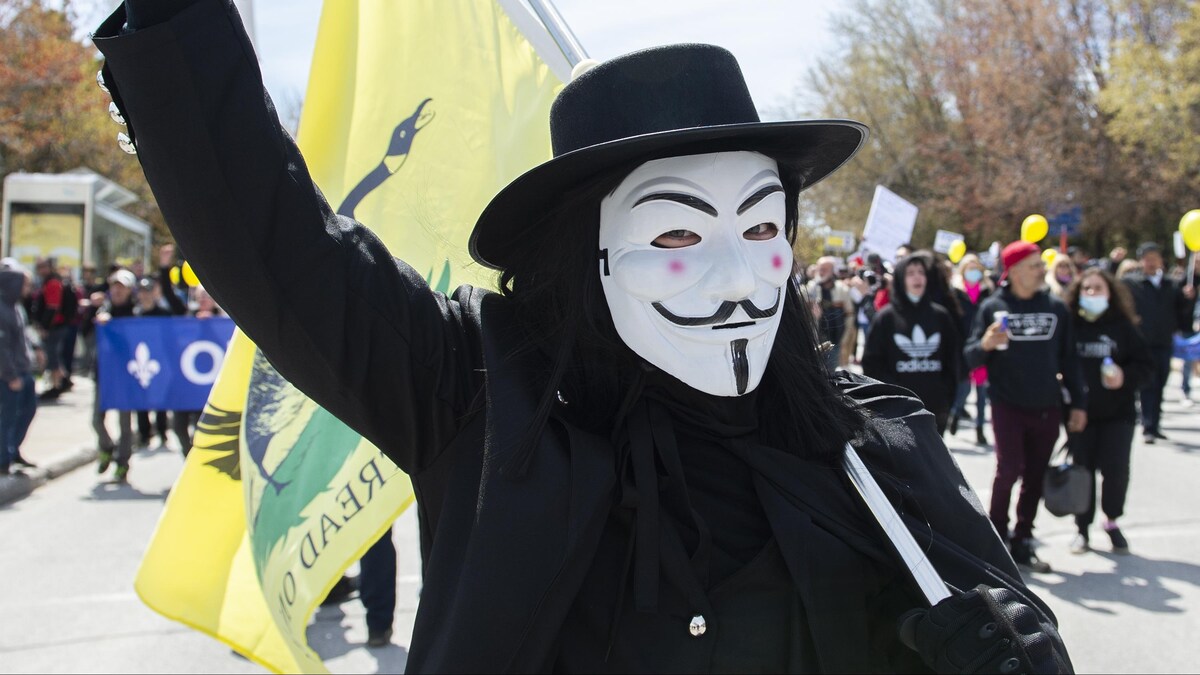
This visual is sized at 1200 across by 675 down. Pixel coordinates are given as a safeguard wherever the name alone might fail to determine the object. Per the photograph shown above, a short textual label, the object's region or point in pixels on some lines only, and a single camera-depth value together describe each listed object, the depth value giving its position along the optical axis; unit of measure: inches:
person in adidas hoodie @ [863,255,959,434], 248.8
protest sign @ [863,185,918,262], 425.7
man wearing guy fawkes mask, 56.4
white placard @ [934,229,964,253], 644.9
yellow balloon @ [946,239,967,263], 536.5
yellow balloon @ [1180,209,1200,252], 324.5
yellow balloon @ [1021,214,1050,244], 321.5
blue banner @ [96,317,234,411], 323.6
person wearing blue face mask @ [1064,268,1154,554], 243.6
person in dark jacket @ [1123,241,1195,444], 383.6
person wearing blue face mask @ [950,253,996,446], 383.2
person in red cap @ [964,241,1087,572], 231.9
